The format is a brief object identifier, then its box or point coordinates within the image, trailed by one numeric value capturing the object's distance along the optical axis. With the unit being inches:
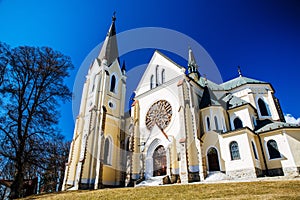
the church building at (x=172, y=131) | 642.8
